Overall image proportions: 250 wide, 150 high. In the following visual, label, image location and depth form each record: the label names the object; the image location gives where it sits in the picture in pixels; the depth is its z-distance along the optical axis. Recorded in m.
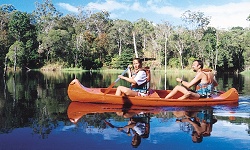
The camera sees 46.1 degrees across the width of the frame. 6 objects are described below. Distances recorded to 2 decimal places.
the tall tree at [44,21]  40.28
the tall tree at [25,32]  40.28
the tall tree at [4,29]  38.91
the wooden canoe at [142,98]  7.62
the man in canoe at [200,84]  7.73
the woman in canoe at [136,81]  7.37
